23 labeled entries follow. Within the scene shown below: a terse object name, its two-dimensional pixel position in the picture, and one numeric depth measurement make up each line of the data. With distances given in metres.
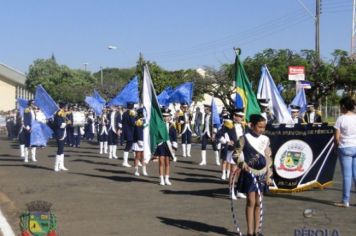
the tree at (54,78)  67.75
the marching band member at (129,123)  17.06
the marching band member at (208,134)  19.09
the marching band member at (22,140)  20.85
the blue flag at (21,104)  26.18
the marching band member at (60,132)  16.84
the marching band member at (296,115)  15.64
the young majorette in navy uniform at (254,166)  7.97
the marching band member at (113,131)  21.83
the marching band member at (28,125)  20.12
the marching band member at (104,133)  24.32
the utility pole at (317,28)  28.21
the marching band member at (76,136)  28.85
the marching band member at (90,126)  32.94
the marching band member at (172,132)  18.87
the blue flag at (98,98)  29.73
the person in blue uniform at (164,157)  13.42
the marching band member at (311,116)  18.89
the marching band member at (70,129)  24.12
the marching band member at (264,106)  13.73
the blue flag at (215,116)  18.97
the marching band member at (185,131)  22.41
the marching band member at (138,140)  15.84
